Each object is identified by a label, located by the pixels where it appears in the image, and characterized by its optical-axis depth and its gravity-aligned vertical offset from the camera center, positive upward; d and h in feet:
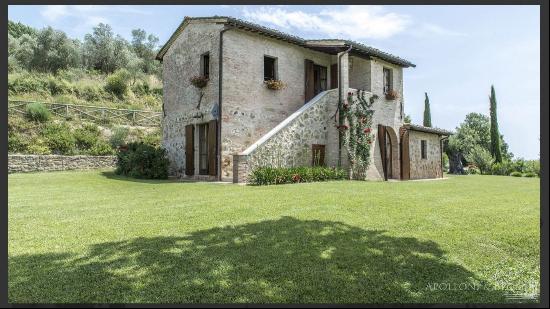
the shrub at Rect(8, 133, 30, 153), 55.98 +3.10
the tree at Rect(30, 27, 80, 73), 93.50 +31.07
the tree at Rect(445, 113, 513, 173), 98.22 +4.66
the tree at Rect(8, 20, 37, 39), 115.55 +48.36
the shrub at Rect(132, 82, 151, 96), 92.84 +20.49
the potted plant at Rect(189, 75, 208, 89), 44.61 +10.80
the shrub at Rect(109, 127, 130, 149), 66.06 +4.99
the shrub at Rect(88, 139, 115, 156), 61.82 +2.48
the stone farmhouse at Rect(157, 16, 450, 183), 42.45 +8.39
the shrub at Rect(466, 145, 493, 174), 91.71 +0.79
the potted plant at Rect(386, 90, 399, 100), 54.24 +10.86
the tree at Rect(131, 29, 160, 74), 130.72 +47.20
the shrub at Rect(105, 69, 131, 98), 86.17 +20.21
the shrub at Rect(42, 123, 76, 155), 59.11 +3.93
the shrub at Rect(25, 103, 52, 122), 63.41 +9.48
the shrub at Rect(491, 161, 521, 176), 88.48 -1.64
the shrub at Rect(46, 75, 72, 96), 78.89 +17.94
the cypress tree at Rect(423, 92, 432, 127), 121.49 +16.98
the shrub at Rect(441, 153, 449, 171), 103.42 +0.13
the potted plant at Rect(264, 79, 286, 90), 45.68 +10.57
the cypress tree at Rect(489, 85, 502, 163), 101.81 +8.80
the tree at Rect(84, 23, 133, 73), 105.60 +34.22
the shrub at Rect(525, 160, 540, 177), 83.71 -1.30
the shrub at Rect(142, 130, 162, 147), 66.69 +5.04
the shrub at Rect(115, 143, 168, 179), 45.57 -0.10
